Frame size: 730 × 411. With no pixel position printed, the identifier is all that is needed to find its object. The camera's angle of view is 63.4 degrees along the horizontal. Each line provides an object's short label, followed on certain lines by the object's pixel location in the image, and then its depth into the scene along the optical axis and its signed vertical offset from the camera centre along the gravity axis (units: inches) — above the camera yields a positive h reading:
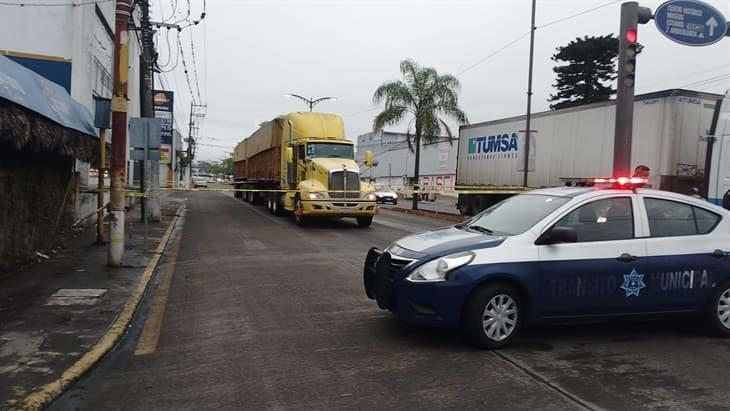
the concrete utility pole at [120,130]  381.4 +27.7
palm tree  1121.4 +166.4
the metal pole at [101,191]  487.8 -15.0
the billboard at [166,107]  1617.1 +196.7
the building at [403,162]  2477.1 +114.1
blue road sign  450.3 +134.0
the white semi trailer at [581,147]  577.3 +54.6
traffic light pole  445.7 +86.5
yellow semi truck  689.0 +13.1
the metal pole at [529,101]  792.9 +123.0
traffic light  444.5 +104.1
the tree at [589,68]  1740.9 +373.0
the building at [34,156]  301.6 +10.8
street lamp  1652.3 +225.9
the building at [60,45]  607.5 +136.9
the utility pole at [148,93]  688.4 +96.1
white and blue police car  214.1 -28.3
